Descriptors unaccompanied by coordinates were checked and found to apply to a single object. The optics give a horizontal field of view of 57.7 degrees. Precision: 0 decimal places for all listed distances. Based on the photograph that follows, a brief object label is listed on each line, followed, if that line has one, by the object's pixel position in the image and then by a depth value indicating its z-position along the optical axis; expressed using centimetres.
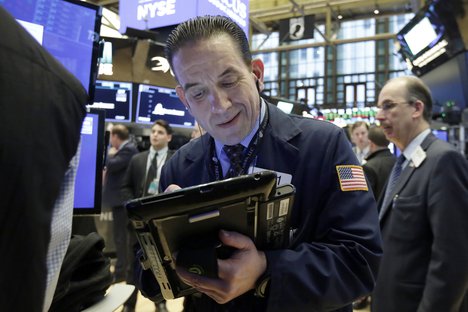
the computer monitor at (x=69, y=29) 133
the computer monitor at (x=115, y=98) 289
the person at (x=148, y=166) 406
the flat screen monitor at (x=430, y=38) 602
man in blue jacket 91
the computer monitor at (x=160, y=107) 321
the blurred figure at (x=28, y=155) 46
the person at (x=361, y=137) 561
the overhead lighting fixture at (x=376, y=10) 1300
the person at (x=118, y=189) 457
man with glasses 165
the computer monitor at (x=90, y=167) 132
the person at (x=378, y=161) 348
